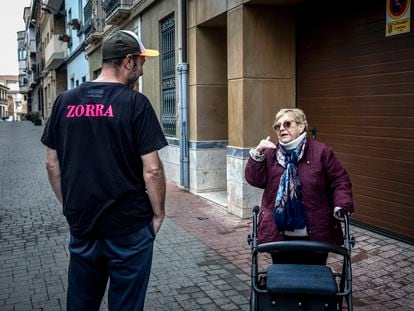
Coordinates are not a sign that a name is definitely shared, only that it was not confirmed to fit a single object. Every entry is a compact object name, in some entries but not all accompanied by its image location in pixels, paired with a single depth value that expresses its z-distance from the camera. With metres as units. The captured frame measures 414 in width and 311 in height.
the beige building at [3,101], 103.62
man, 2.64
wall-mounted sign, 5.53
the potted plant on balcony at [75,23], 22.27
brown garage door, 5.69
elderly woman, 3.18
